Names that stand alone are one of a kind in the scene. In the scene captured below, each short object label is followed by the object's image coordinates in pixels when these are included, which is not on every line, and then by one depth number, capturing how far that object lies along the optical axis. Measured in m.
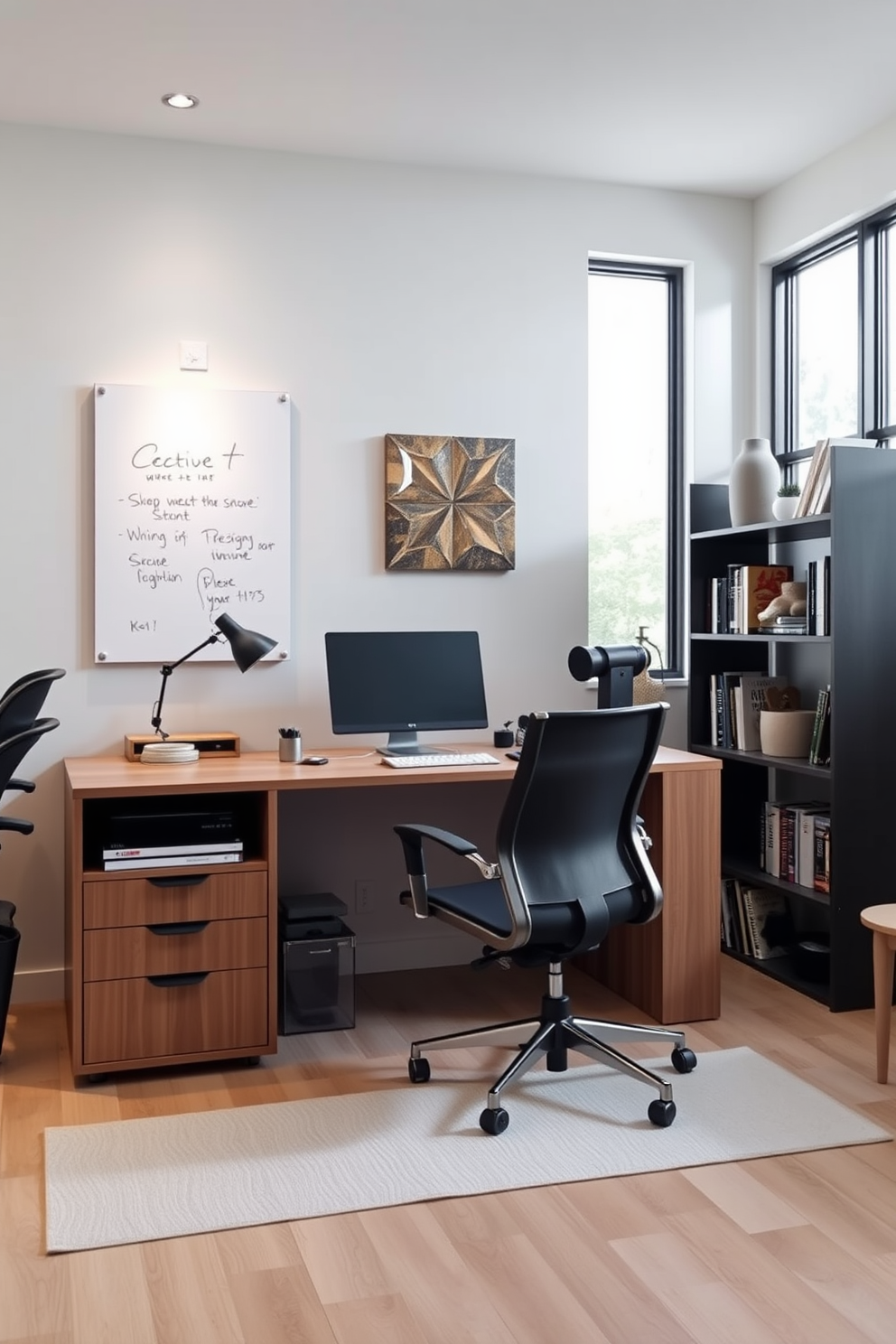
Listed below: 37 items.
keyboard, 3.45
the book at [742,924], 4.07
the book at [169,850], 3.09
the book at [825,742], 3.67
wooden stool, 2.98
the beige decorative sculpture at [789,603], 3.82
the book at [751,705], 4.07
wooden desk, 3.06
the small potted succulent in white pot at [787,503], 3.92
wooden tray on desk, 3.62
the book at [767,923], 4.03
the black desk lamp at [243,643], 3.49
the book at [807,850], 3.75
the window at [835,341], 3.92
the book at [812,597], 3.66
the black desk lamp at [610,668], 3.15
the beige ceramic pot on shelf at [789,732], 3.85
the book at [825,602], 3.58
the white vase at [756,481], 4.00
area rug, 2.41
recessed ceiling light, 3.49
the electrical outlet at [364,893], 4.04
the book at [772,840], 3.93
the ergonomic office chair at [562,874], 2.71
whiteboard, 3.74
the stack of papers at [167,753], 3.46
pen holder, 3.51
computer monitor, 3.73
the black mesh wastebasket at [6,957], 3.12
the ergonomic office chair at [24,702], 2.94
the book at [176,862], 3.07
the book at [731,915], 4.12
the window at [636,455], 4.41
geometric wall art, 4.01
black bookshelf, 3.50
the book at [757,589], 4.00
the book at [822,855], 3.67
